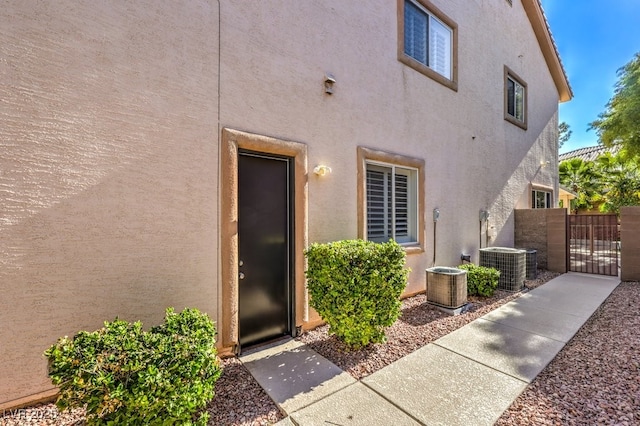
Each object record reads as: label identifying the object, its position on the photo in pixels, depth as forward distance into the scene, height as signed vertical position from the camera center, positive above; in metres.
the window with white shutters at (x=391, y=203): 6.07 +0.22
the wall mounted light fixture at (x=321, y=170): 4.82 +0.75
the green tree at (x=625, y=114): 10.76 +3.97
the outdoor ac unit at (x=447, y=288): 5.68 -1.55
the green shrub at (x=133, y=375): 2.15 -1.28
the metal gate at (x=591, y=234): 8.98 -0.74
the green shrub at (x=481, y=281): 6.59 -1.61
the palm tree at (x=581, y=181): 20.39 +2.36
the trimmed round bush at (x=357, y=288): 3.90 -1.06
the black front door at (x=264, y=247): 4.17 -0.52
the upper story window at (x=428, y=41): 6.61 +4.37
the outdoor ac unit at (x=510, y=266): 7.25 -1.43
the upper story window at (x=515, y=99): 9.99 +4.28
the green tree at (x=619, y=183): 15.84 +1.69
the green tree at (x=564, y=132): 26.02 +7.45
